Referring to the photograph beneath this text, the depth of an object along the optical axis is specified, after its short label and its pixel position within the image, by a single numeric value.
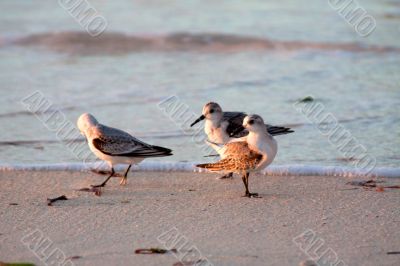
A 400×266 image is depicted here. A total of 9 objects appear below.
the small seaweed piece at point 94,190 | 15.16
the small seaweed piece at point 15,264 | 11.21
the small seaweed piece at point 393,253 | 11.59
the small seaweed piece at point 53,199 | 14.34
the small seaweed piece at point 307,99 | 22.63
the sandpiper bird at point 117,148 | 15.95
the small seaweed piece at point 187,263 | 11.23
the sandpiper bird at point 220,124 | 18.20
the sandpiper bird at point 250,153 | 15.11
